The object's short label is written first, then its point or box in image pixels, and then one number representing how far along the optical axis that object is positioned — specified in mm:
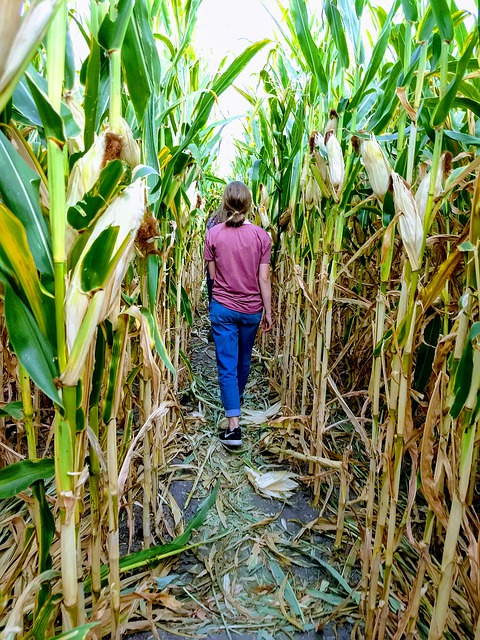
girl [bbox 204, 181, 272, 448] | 1899
